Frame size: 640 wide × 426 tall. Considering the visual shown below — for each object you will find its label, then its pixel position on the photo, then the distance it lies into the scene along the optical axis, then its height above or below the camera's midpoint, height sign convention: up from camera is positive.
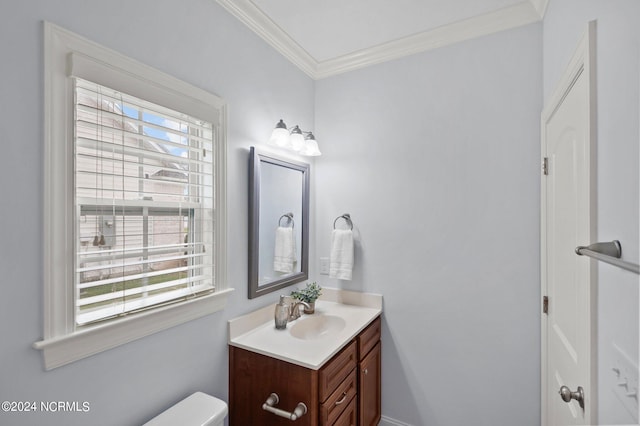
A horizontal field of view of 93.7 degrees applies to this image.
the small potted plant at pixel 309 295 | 2.00 -0.55
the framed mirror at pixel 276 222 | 1.75 -0.06
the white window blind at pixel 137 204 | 1.07 +0.03
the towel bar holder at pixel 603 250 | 0.63 -0.08
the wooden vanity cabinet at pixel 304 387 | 1.37 -0.87
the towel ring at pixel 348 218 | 2.20 -0.04
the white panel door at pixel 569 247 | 0.88 -0.14
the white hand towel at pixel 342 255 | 2.11 -0.30
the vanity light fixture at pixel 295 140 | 1.86 +0.48
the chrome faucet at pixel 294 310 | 1.86 -0.62
